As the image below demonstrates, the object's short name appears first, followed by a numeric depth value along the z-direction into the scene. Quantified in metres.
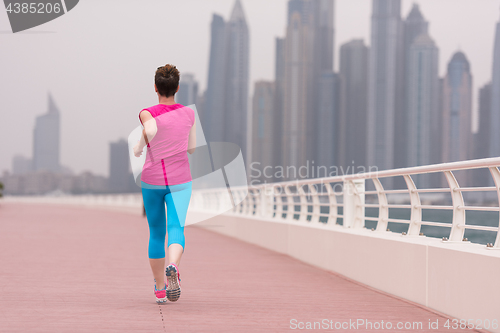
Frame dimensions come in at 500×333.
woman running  10.82
